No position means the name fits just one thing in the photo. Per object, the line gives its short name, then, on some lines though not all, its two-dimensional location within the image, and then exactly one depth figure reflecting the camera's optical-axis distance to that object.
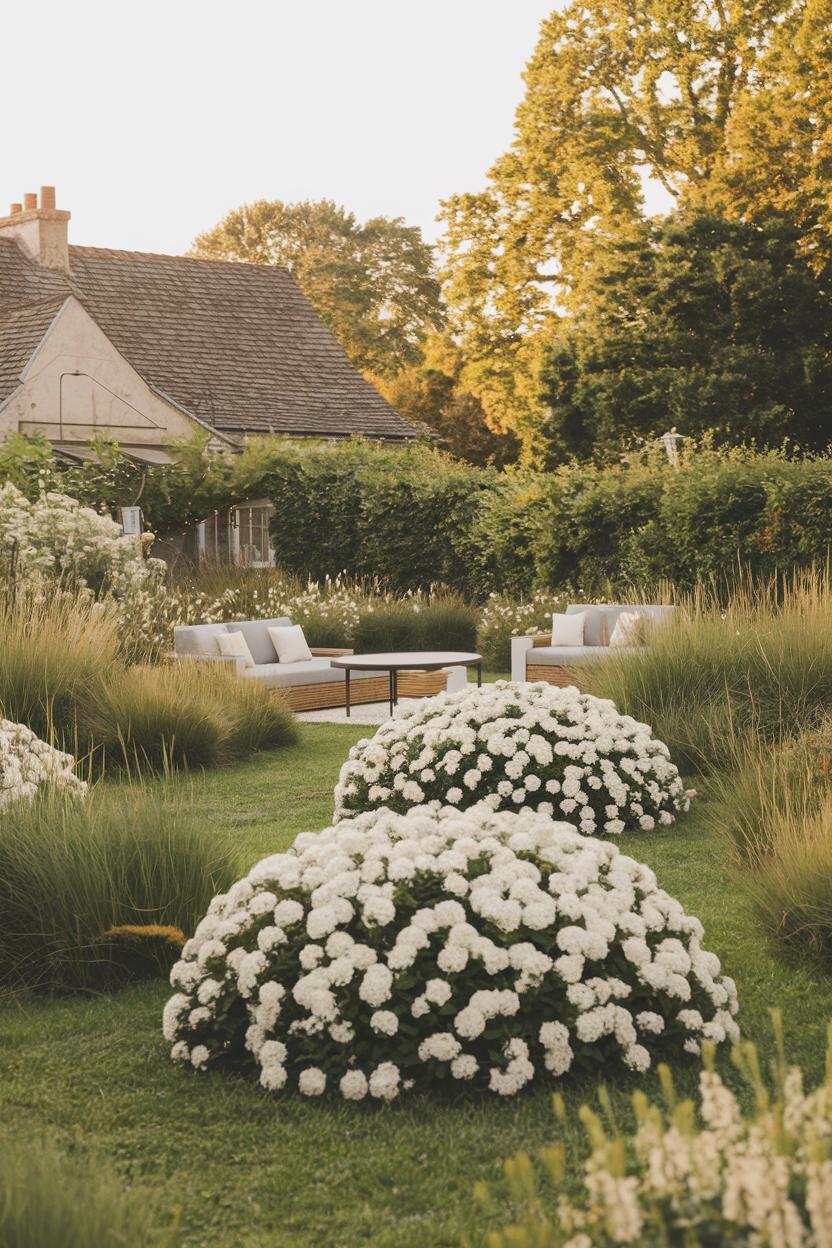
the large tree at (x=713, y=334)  26.25
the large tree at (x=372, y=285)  45.62
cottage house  22.69
